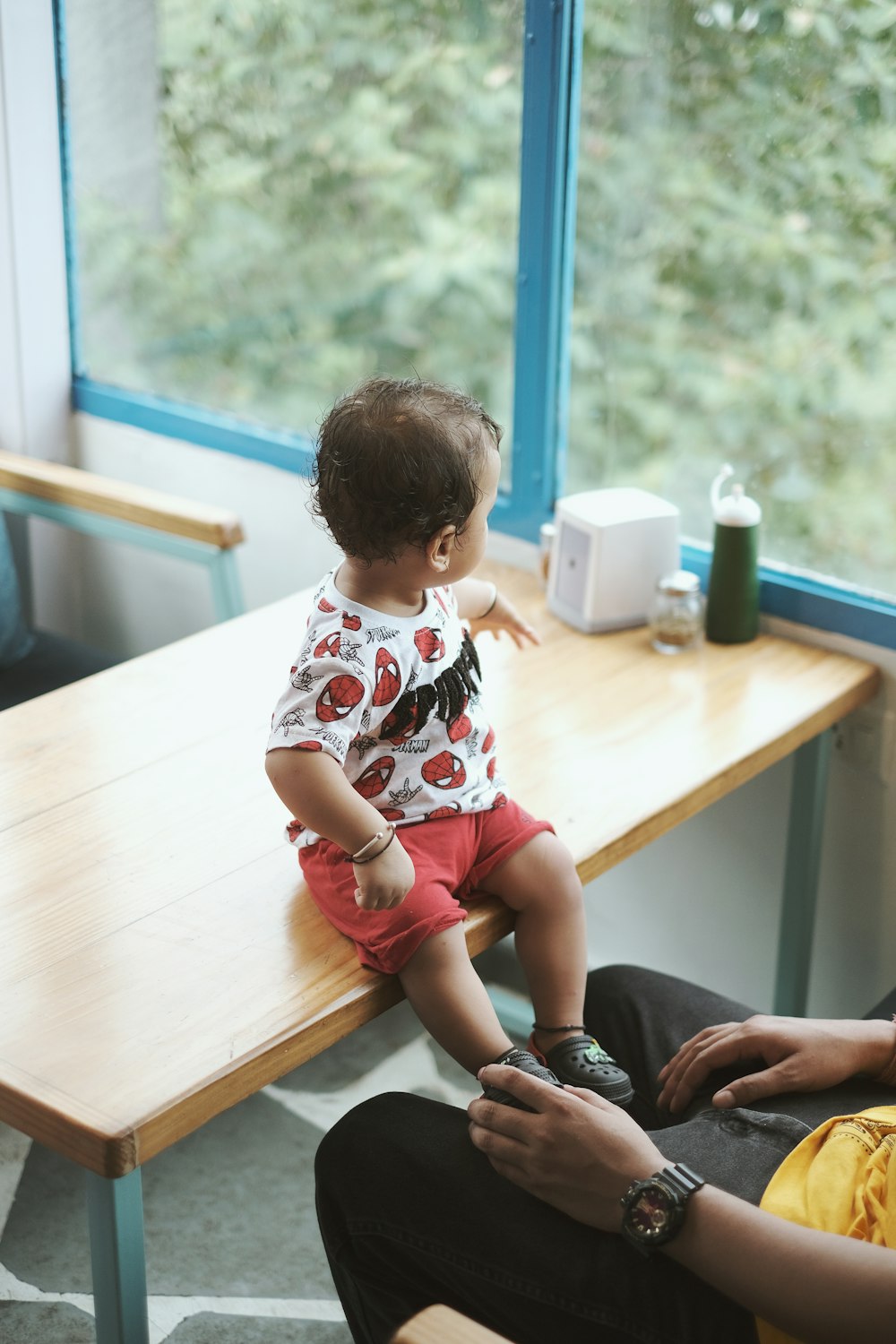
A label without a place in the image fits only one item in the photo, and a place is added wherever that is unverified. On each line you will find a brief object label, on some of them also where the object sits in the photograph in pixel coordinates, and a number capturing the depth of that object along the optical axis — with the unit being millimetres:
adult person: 1021
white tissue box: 1885
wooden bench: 2125
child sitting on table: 1230
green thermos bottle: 1870
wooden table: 1089
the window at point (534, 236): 1816
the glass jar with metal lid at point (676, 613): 1900
